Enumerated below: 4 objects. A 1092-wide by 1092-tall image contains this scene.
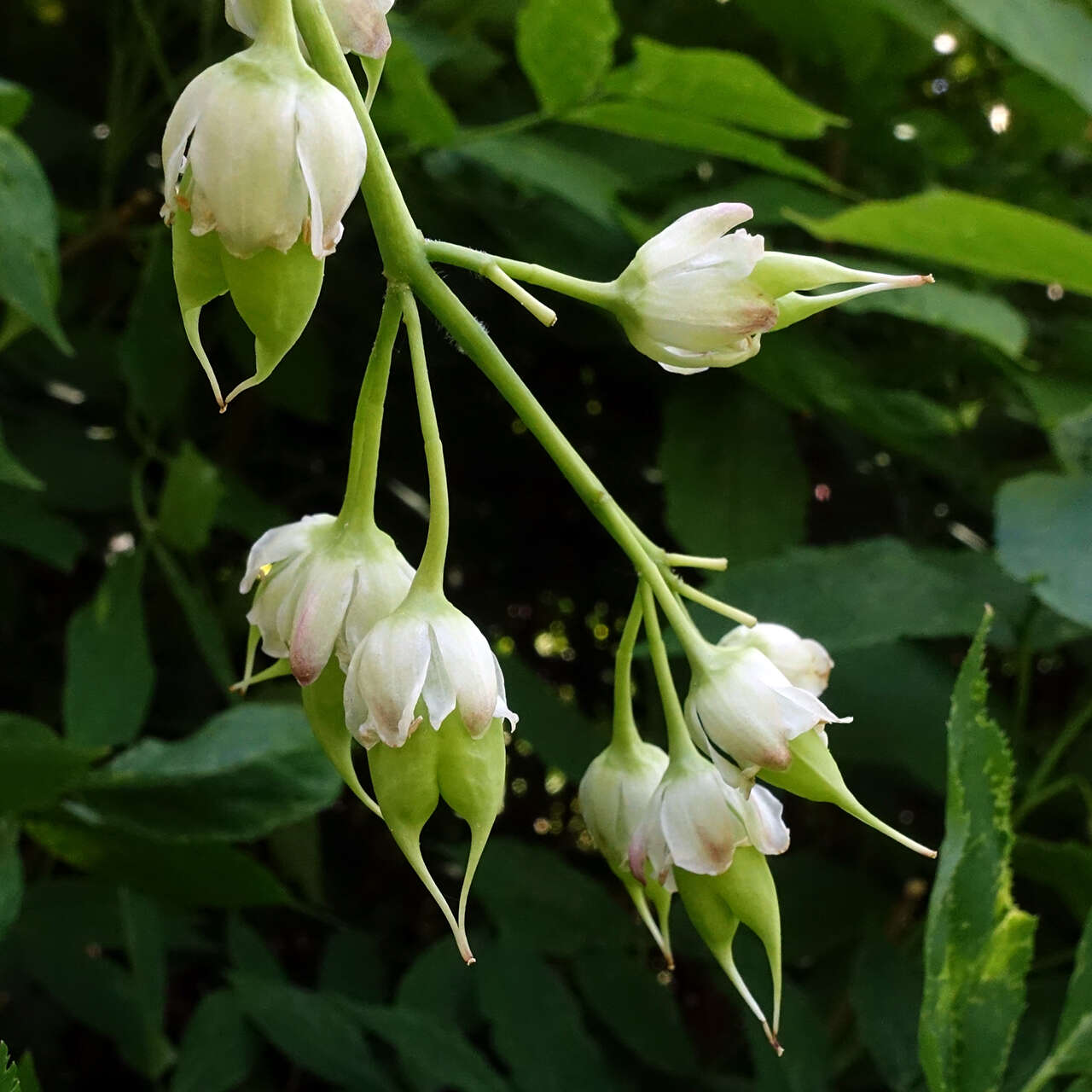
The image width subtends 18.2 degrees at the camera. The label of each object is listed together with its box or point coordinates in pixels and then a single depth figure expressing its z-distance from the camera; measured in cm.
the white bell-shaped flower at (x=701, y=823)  22
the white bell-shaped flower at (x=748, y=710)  22
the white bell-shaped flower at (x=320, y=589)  22
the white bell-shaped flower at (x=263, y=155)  20
